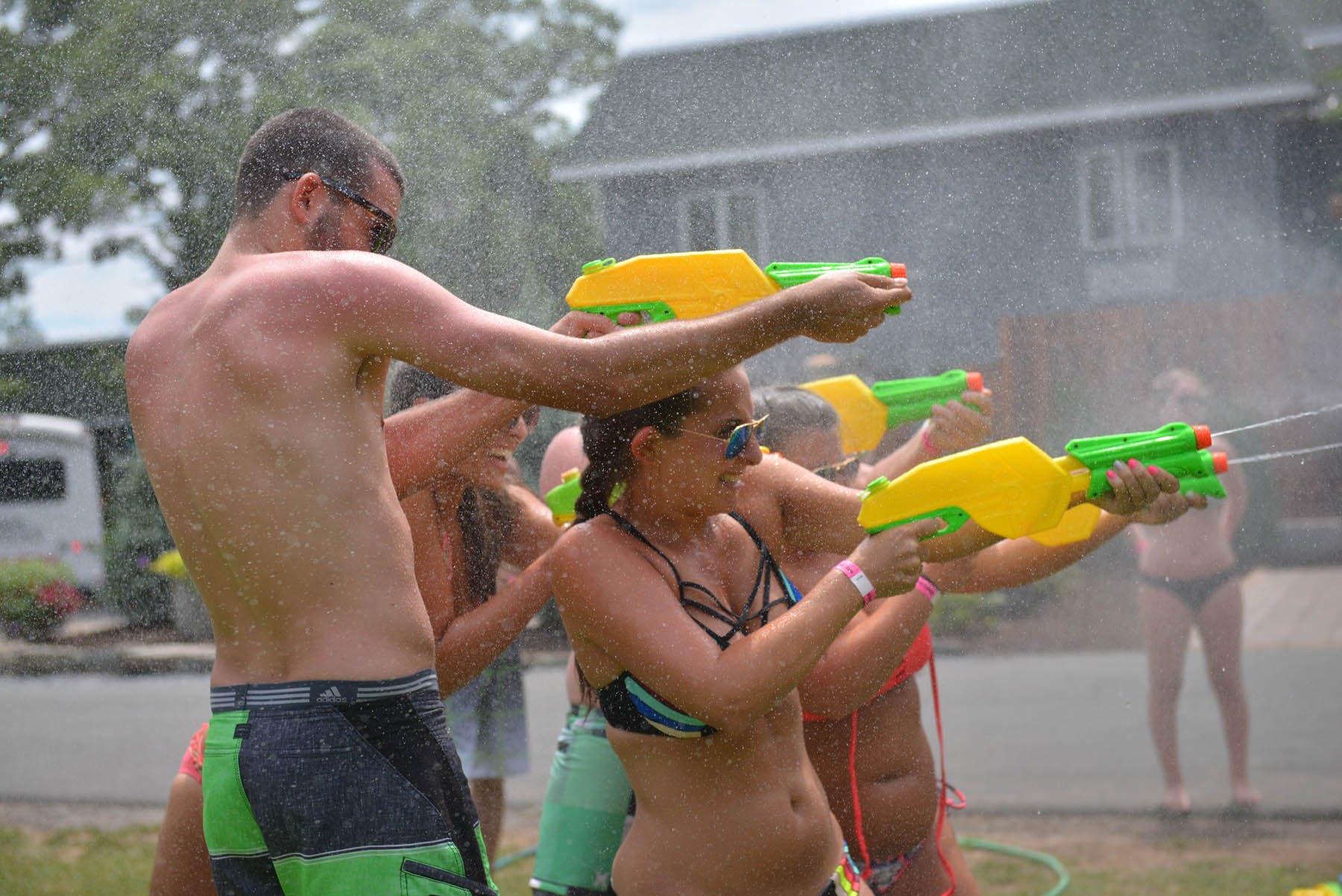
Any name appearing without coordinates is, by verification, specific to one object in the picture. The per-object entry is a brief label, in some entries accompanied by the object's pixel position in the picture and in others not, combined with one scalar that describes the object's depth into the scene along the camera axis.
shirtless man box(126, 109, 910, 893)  1.62
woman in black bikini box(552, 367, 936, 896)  1.75
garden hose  3.72
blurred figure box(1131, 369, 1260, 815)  3.96
